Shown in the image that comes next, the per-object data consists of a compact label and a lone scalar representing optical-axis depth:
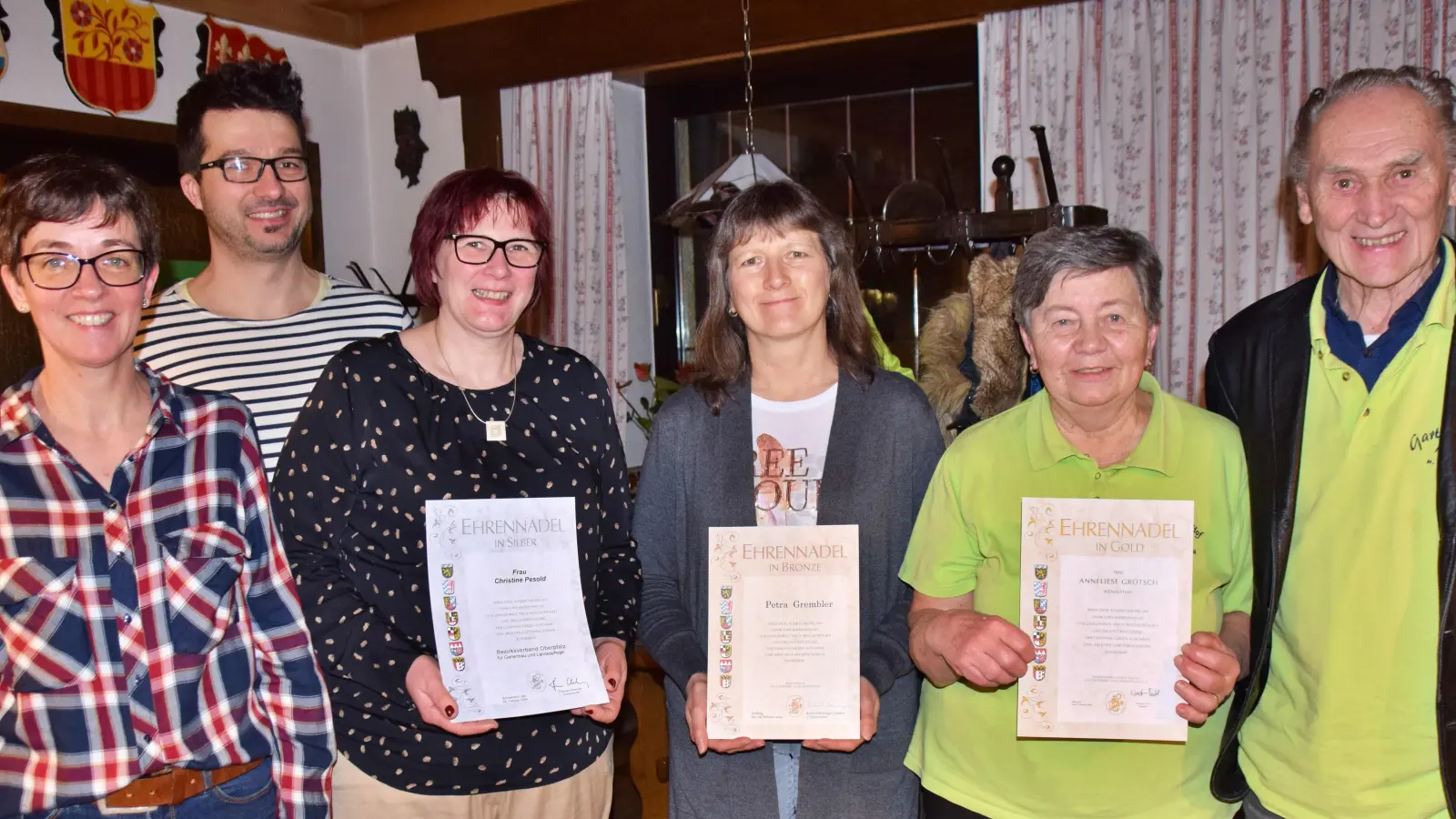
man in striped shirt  2.26
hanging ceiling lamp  3.00
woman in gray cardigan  1.92
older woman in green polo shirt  1.73
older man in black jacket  1.62
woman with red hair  1.83
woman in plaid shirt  1.51
